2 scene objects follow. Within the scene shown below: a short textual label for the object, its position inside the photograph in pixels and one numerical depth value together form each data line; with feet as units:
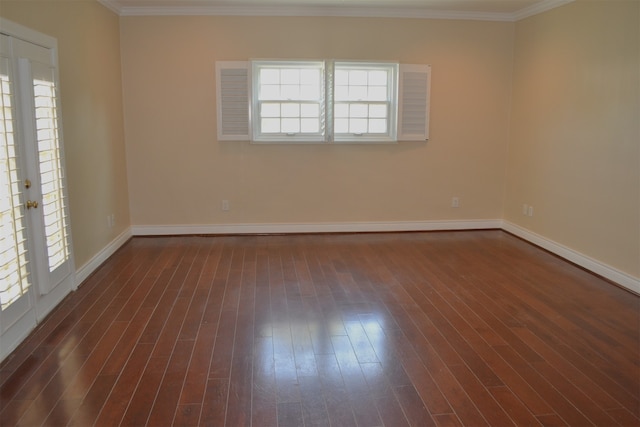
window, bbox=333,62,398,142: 19.19
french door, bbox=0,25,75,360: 9.66
